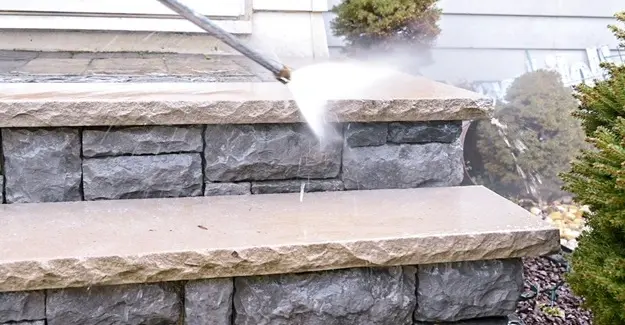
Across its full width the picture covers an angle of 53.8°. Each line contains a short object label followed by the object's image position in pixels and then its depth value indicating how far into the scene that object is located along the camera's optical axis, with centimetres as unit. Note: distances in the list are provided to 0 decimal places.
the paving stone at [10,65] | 231
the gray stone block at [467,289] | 164
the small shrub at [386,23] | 324
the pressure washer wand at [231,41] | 173
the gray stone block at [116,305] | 144
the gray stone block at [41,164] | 172
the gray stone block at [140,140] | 176
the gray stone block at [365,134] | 192
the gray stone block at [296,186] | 192
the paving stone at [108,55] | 287
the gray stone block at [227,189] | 187
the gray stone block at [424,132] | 195
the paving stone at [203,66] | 247
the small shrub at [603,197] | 133
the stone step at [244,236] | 139
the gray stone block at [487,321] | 171
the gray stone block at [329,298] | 154
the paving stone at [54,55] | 282
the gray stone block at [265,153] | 184
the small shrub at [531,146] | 338
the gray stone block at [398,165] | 195
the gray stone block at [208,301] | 150
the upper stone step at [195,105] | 168
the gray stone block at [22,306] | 140
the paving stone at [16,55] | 271
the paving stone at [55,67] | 231
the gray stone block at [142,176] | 177
